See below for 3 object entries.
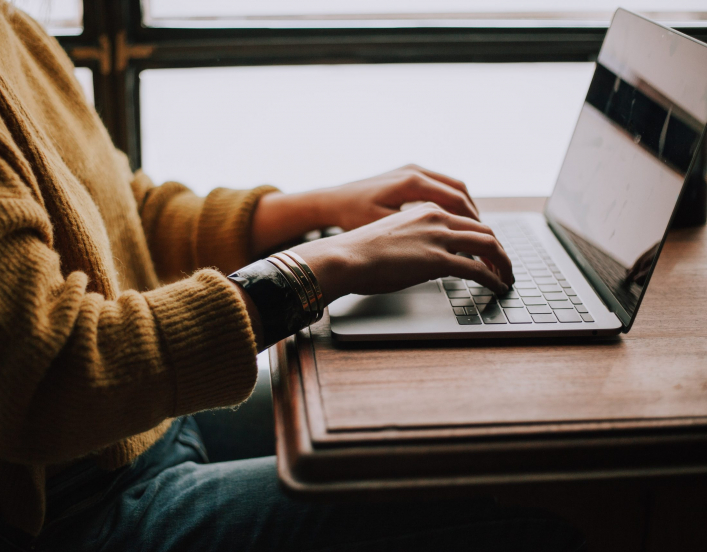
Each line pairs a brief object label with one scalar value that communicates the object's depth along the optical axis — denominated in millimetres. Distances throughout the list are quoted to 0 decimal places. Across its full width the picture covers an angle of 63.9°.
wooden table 456
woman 492
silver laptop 606
